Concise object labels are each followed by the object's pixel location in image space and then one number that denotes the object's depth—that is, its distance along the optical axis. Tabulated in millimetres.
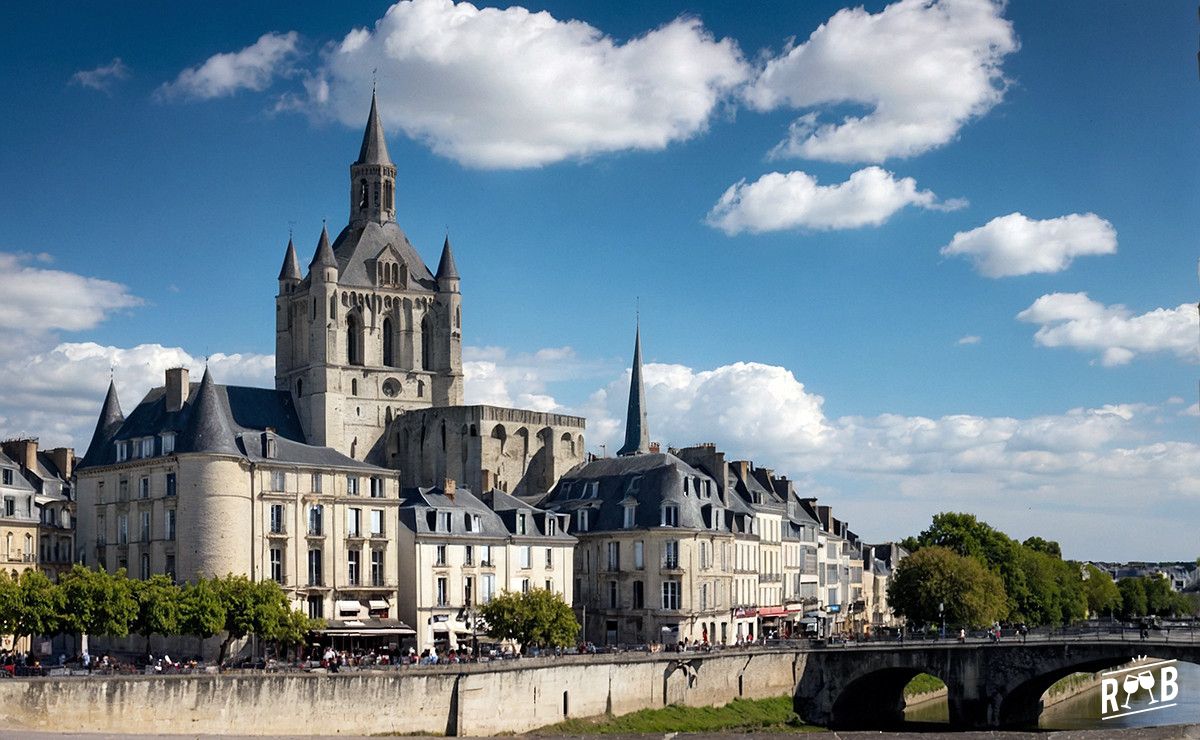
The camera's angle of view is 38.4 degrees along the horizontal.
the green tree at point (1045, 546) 140875
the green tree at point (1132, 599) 180712
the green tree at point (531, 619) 75188
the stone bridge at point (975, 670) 77188
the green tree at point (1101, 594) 162500
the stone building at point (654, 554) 86062
